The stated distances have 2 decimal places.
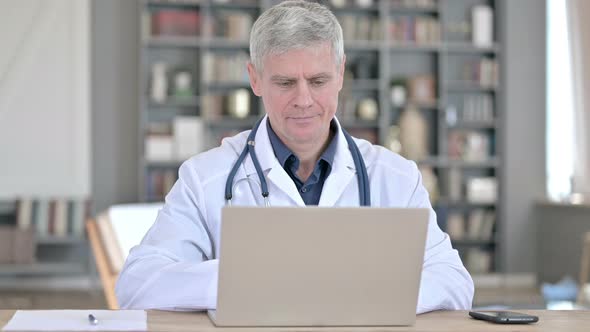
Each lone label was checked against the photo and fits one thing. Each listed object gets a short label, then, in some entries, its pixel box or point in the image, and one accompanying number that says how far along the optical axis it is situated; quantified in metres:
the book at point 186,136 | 8.58
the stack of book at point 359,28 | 8.80
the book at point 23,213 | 8.34
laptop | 1.61
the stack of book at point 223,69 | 8.61
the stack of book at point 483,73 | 9.02
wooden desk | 1.71
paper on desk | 1.64
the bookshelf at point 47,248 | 8.20
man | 2.11
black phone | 1.85
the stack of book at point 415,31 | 8.90
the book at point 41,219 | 8.40
